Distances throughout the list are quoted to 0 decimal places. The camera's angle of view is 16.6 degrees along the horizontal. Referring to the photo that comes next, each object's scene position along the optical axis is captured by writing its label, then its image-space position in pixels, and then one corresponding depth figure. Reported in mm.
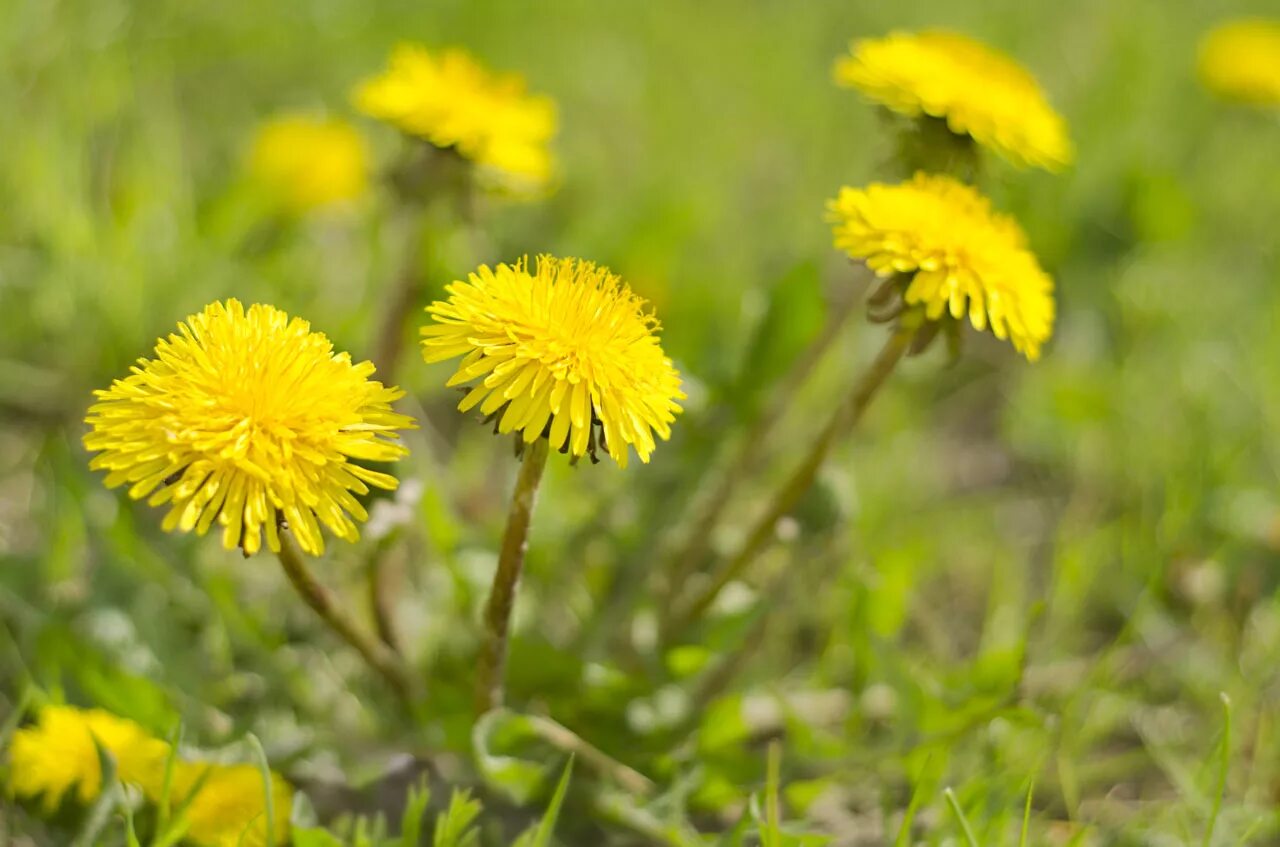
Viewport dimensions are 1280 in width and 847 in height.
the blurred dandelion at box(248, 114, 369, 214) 780
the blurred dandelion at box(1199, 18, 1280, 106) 958
